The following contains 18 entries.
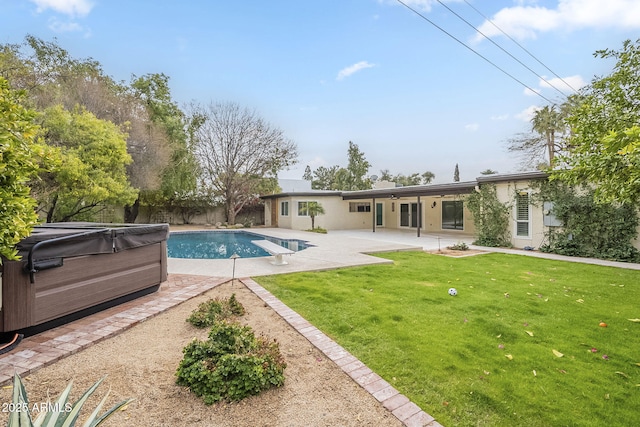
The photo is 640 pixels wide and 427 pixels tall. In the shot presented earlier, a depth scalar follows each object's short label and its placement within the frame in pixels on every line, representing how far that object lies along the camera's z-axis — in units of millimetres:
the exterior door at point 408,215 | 20522
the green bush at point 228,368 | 2570
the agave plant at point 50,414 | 1335
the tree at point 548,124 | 21156
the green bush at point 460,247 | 11273
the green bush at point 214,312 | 4105
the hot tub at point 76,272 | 3428
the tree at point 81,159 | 10906
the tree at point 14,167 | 2385
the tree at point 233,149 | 22781
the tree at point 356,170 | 38844
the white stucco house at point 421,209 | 11453
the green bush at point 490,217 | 12203
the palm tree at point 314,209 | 18892
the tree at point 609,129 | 3553
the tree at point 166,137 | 19500
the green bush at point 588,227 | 9203
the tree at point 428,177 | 44906
